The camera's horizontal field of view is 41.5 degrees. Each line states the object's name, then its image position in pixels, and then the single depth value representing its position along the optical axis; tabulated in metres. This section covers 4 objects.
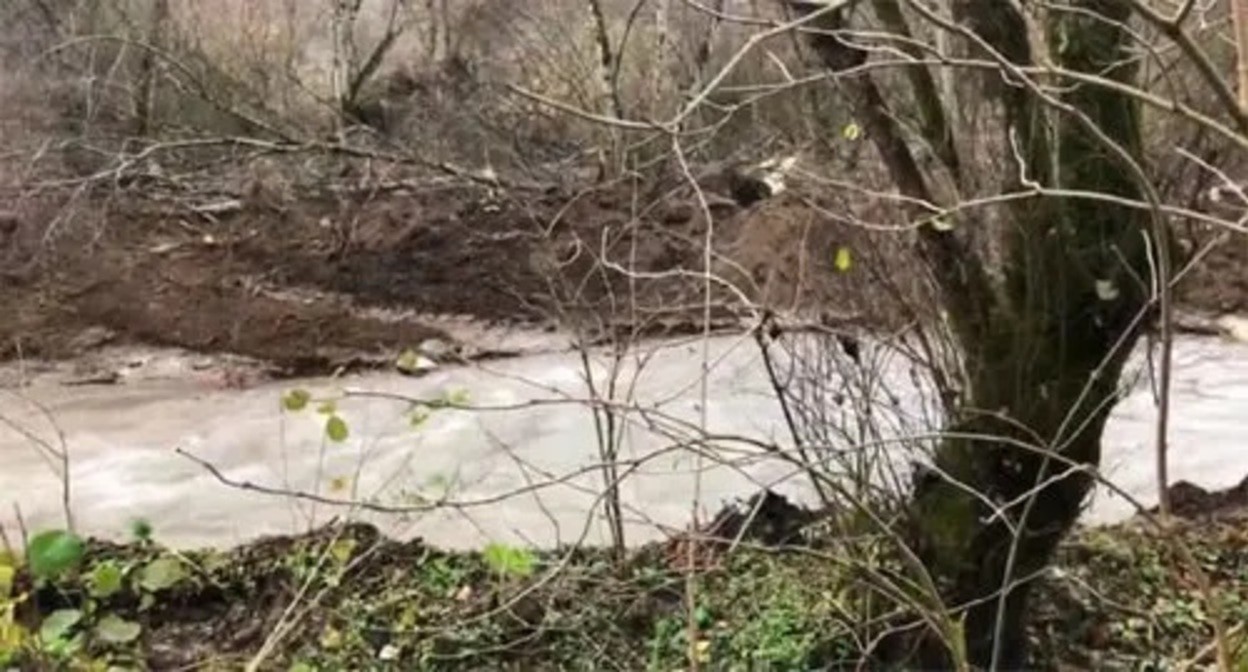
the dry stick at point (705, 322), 3.08
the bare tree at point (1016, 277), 4.23
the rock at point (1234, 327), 9.19
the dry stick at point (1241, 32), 1.76
